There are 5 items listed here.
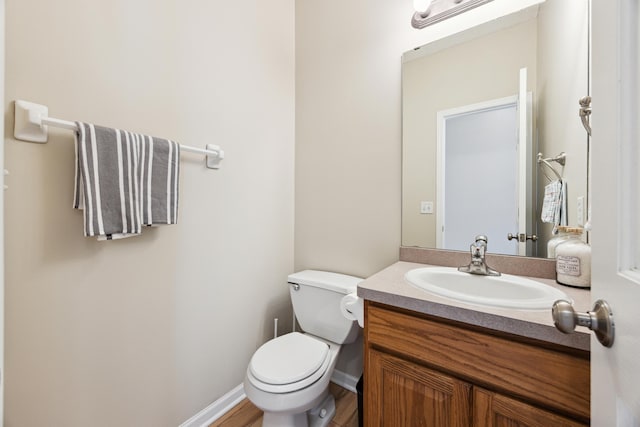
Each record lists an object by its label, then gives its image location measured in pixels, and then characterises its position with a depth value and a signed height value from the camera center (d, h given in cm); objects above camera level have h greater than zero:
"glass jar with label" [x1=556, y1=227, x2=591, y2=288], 89 -18
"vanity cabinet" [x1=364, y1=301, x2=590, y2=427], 66 -48
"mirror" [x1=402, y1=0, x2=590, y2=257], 101 +50
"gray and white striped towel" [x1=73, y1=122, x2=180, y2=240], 87 +11
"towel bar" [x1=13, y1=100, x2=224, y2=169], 81 +27
